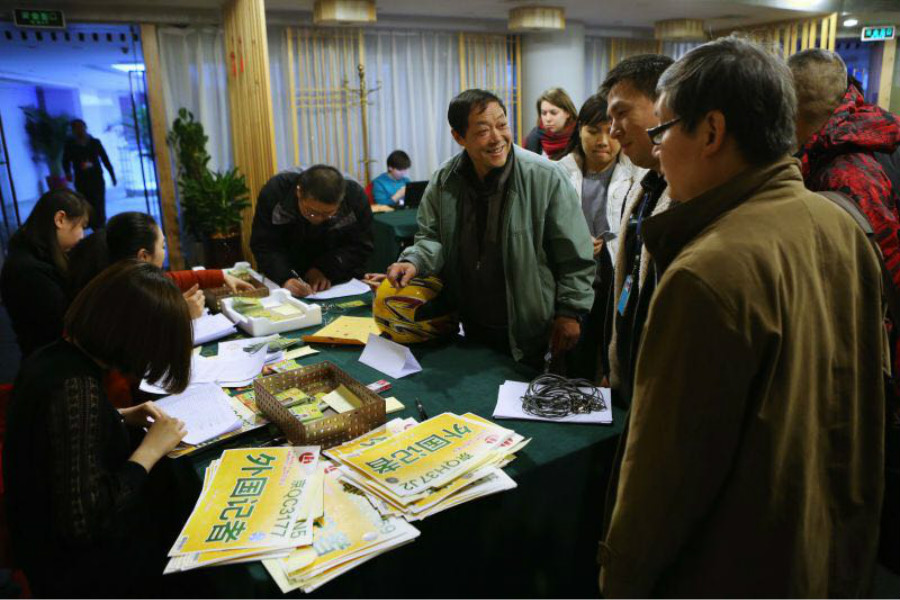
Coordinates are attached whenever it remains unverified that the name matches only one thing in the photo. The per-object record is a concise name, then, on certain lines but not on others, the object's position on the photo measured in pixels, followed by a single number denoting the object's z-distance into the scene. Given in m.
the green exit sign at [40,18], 5.44
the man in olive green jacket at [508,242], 2.33
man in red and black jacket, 1.78
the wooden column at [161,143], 6.06
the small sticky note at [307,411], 1.71
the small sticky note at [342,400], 1.82
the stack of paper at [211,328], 2.48
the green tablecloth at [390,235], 4.91
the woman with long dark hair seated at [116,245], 2.51
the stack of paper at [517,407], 1.74
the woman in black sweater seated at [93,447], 1.34
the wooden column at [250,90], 4.70
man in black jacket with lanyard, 1.63
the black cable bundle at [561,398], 1.79
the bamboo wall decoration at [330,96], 6.81
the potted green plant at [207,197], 5.95
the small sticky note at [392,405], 1.84
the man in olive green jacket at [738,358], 0.90
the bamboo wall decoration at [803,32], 7.97
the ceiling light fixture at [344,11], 5.96
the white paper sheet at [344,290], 3.04
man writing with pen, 3.14
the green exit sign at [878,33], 9.43
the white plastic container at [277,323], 2.52
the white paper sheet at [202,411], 1.72
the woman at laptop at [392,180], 6.69
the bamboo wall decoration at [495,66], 7.75
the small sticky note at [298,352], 2.31
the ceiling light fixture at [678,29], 8.14
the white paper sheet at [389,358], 2.13
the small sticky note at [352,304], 2.91
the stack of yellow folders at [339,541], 1.20
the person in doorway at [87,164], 6.32
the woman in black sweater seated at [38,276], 2.69
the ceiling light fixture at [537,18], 6.77
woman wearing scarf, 4.13
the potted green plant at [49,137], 6.20
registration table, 1.27
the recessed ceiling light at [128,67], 6.26
